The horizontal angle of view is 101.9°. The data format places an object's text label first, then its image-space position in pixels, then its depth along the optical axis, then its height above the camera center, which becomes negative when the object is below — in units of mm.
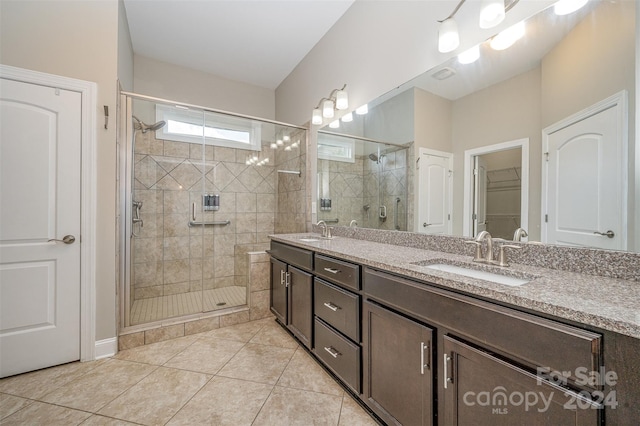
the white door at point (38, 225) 1721 -103
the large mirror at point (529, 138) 1018 +400
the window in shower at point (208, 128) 2777 +988
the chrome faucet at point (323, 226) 2529 -140
